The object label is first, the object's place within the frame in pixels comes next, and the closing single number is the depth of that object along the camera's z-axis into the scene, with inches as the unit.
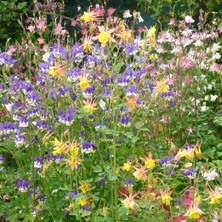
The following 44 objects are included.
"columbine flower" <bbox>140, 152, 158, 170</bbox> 108.9
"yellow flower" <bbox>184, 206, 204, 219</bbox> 103.2
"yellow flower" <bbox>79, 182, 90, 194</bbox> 123.5
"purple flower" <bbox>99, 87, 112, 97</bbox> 127.9
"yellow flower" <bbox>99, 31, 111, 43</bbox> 115.0
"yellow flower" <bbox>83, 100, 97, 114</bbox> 120.9
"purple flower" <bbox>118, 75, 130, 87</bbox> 130.9
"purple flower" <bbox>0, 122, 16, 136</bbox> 138.2
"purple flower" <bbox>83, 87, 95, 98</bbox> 131.0
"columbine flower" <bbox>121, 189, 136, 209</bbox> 107.2
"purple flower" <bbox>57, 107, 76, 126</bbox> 128.3
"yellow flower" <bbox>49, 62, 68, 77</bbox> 119.7
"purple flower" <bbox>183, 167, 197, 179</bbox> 123.8
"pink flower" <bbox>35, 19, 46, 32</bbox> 178.8
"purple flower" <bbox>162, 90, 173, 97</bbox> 163.5
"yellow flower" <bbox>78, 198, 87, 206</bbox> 121.3
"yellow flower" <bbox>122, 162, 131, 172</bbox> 119.4
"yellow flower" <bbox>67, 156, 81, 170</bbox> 118.6
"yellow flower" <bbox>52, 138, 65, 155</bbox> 116.1
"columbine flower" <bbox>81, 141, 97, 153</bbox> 128.3
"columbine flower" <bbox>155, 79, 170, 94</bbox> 132.2
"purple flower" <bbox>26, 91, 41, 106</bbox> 138.2
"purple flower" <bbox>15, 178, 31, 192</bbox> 140.6
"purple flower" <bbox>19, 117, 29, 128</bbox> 135.8
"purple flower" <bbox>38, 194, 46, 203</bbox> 143.2
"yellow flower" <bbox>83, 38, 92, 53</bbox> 125.3
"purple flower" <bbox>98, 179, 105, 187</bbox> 135.4
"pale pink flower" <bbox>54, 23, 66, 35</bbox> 172.0
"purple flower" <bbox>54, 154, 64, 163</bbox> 131.8
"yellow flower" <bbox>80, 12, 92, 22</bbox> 117.1
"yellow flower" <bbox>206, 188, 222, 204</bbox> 106.2
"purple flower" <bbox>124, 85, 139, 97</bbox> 131.0
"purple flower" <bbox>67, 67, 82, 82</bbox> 131.0
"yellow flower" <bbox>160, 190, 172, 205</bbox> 106.7
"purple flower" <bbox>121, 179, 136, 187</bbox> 126.0
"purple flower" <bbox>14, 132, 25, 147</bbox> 137.9
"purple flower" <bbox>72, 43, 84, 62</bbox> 140.7
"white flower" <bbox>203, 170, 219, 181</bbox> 121.2
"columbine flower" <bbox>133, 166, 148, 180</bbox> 107.7
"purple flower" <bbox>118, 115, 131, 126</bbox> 131.8
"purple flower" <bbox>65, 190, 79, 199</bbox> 126.3
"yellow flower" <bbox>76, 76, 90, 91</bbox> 120.2
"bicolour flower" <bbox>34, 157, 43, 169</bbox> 136.3
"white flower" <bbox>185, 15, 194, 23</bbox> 207.3
